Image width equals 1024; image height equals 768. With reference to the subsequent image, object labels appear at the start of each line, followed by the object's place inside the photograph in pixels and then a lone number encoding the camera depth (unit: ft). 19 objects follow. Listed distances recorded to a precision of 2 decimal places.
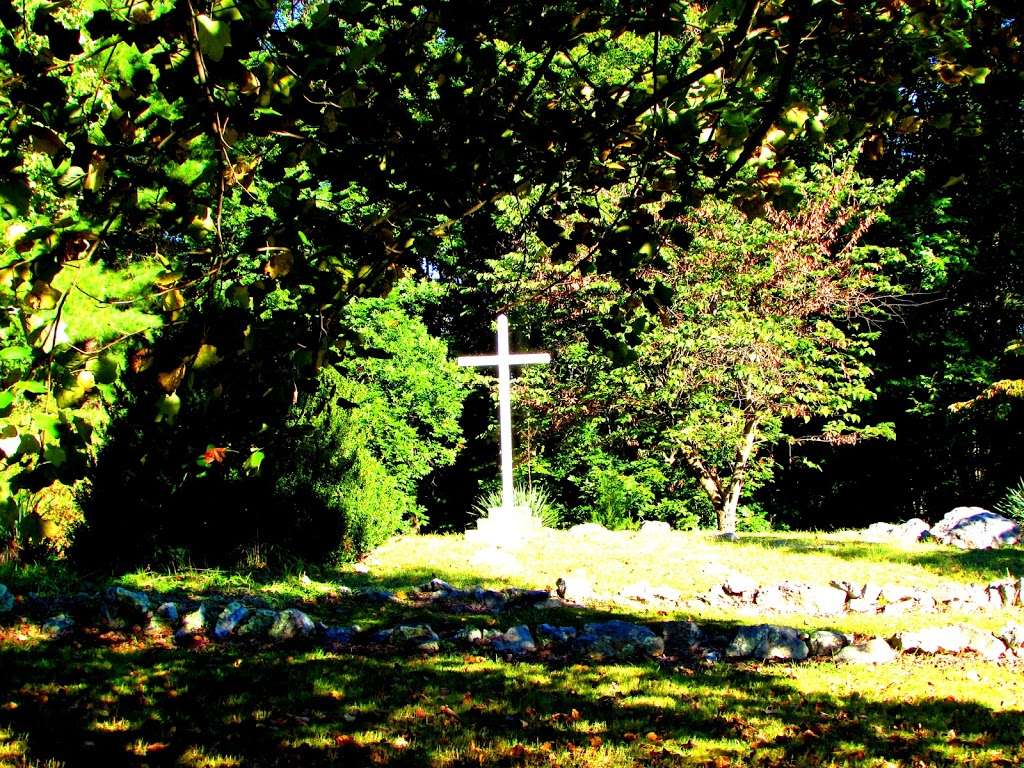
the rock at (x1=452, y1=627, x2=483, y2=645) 19.45
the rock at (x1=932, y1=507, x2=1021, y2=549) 36.88
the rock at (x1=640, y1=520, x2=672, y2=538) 43.39
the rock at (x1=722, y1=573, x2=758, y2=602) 26.55
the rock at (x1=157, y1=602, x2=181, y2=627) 19.39
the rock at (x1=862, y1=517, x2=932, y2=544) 39.65
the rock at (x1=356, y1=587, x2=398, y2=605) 24.35
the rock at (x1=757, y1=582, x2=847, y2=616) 25.48
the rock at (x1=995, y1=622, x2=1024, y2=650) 20.21
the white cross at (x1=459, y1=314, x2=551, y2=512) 39.52
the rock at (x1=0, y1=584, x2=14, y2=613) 19.77
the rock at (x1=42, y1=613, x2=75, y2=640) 18.34
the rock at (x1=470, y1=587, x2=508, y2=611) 24.51
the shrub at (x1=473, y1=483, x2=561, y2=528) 46.80
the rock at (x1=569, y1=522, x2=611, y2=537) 42.98
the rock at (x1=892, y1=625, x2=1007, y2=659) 20.13
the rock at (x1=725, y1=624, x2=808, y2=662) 19.49
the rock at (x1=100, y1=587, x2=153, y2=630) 19.16
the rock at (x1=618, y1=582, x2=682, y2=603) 26.53
